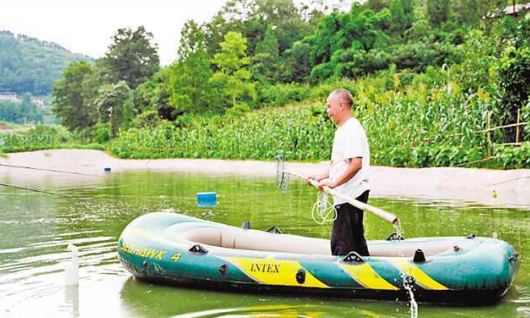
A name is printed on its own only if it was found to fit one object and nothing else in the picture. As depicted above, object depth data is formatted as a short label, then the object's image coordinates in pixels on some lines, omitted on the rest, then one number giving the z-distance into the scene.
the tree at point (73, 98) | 58.47
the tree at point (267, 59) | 45.78
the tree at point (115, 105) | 46.72
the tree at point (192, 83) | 39.72
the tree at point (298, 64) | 45.03
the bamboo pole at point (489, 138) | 15.14
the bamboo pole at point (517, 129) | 14.71
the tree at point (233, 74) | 40.50
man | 5.36
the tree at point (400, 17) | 43.97
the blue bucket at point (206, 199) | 12.64
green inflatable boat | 5.23
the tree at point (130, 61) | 57.38
